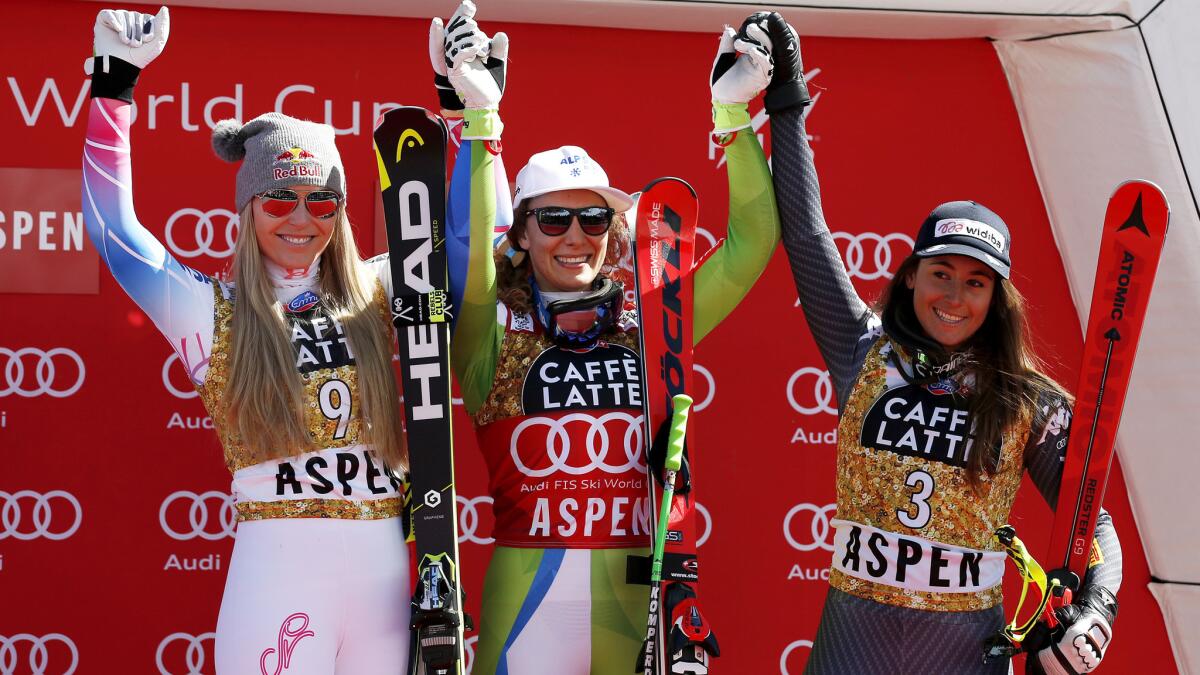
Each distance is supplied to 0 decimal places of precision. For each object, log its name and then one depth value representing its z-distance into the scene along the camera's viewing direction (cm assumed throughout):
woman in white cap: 624
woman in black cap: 594
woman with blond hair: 582
